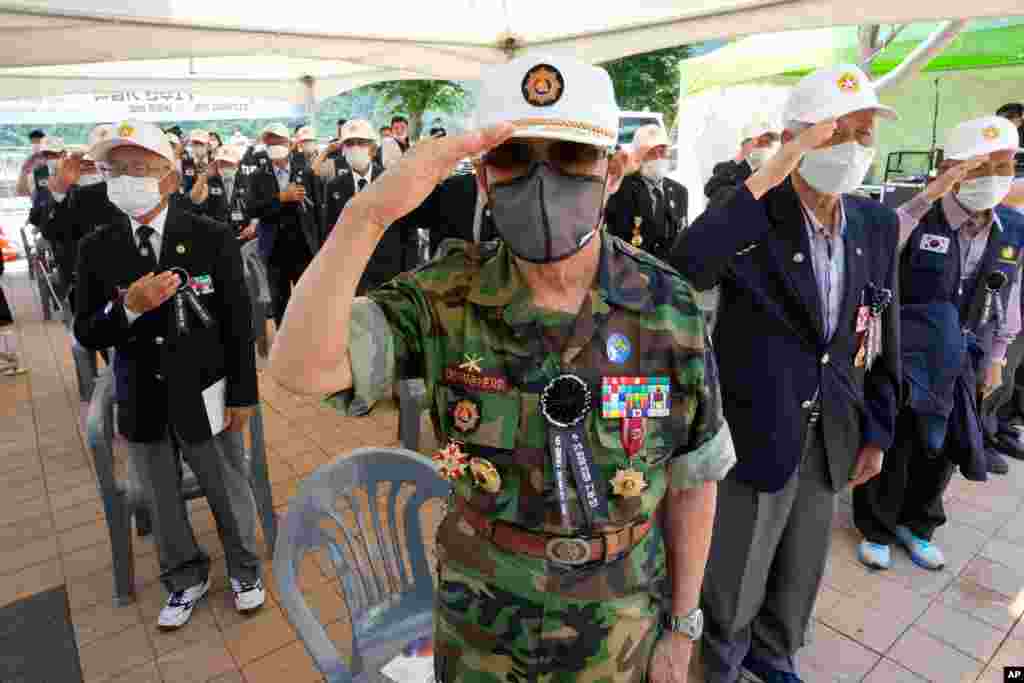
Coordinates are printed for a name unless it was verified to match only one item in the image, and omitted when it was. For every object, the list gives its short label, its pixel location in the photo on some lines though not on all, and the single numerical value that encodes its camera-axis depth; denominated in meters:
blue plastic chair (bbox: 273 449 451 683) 1.64
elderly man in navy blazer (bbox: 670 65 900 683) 1.95
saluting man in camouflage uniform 1.16
